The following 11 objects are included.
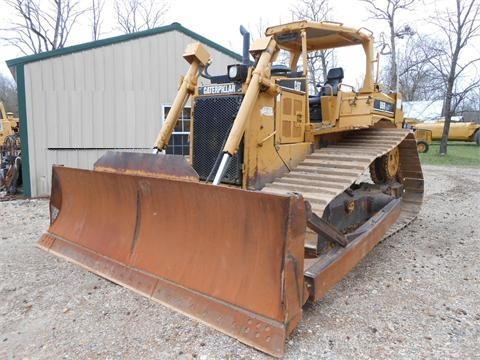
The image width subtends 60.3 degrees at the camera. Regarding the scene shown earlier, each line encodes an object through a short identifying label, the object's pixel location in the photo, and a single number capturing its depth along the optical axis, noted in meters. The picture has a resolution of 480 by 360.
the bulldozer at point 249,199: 3.02
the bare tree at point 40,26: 26.88
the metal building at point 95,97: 8.58
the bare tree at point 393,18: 22.72
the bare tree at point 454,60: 17.22
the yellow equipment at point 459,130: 25.11
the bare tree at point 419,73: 18.86
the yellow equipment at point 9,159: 9.35
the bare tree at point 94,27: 32.61
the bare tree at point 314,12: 28.65
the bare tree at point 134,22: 34.88
